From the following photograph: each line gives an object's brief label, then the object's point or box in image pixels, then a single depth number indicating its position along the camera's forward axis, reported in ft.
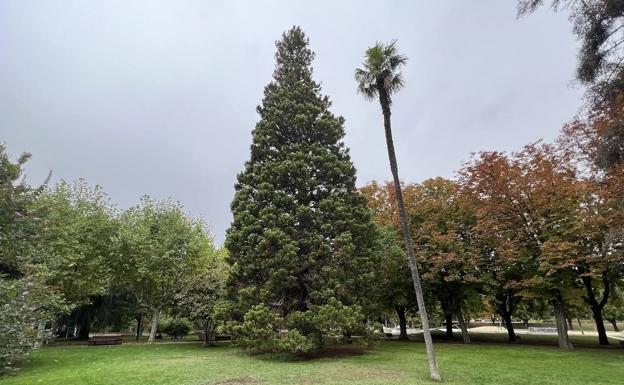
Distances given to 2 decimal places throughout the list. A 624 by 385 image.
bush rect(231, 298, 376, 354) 54.75
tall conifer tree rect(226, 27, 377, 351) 57.41
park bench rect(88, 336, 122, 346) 82.23
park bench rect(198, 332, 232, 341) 102.67
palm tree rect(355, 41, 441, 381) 44.27
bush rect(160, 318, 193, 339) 112.78
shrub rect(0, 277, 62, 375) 18.99
